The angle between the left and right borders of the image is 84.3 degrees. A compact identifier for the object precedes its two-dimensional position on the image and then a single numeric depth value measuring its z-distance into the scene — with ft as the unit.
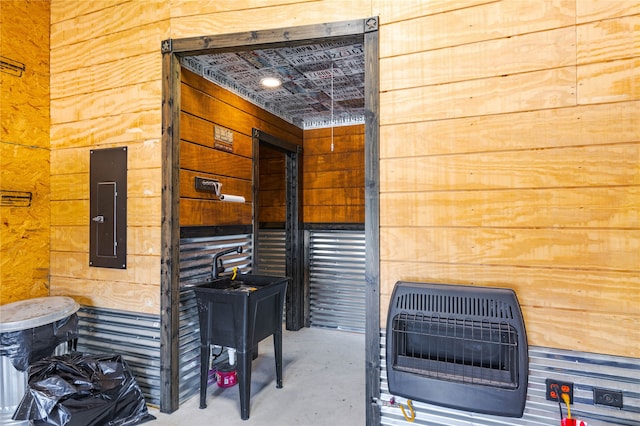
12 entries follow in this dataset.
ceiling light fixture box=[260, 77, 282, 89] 9.91
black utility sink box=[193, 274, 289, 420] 7.39
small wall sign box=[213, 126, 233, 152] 9.07
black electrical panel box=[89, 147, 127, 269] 7.81
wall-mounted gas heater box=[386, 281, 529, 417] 4.65
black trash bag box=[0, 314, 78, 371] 6.38
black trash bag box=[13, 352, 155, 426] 6.02
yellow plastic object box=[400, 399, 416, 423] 5.48
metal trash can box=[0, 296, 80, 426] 6.38
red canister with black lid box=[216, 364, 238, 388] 8.80
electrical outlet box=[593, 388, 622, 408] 4.66
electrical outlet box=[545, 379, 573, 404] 4.81
